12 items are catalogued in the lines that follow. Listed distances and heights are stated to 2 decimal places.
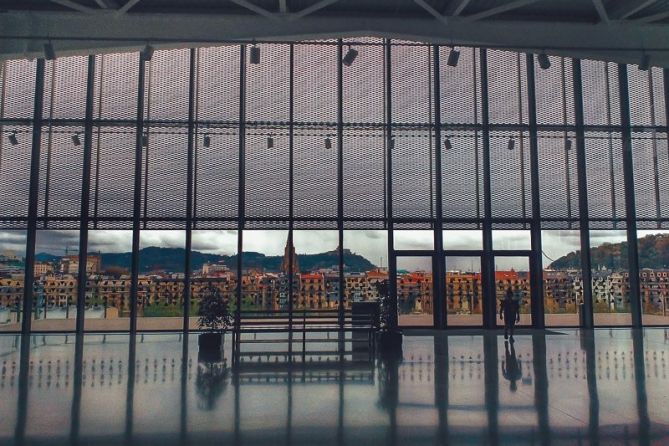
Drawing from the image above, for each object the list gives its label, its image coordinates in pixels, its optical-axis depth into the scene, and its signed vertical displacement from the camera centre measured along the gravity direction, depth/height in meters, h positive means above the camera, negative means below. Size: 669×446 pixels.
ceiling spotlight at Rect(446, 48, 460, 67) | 8.96 +3.71
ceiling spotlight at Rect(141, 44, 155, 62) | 8.73 +3.69
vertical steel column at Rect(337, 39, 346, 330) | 11.59 +2.44
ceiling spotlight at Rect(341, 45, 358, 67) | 9.33 +3.88
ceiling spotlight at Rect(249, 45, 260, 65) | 8.56 +3.60
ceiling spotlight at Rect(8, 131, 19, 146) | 11.05 +2.97
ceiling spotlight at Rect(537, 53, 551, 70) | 8.95 +3.63
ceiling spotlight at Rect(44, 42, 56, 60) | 8.44 +3.59
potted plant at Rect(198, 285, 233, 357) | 8.22 -0.50
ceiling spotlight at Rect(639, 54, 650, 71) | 8.82 +3.57
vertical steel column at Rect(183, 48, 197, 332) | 11.30 +1.26
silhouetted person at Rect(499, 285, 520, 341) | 10.07 -0.41
